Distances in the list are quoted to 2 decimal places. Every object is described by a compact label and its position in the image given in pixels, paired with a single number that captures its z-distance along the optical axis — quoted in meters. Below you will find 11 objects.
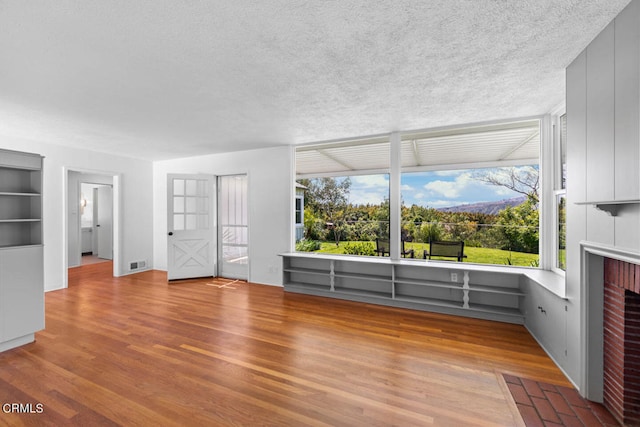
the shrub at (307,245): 5.58
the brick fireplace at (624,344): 1.75
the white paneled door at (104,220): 8.10
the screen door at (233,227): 5.68
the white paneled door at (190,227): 5.52
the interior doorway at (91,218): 7.07
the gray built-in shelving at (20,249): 2.70
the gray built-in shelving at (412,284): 3.60
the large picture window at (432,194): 4.30
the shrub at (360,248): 5.41
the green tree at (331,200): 5.77
